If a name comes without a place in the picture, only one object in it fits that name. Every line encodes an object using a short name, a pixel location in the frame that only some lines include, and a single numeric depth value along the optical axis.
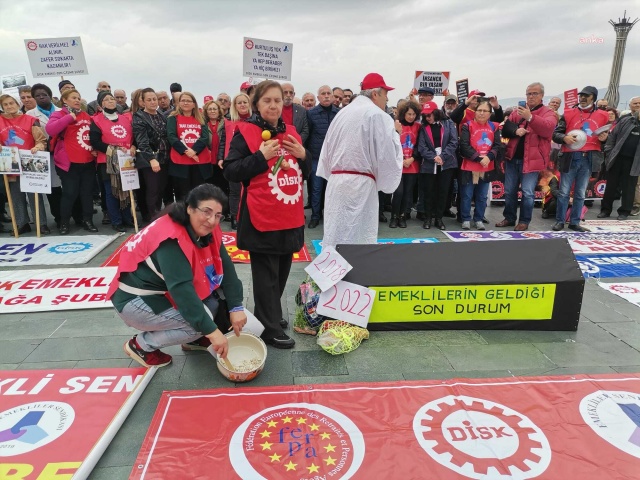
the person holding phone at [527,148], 5.96
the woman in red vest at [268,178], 2.78
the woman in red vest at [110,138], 5.72
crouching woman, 2.45
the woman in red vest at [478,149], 6.25
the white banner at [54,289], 3.82
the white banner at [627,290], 4.08
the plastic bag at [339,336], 3.06
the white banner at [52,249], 4.94
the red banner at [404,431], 2.05
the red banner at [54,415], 2.02
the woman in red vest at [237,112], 5.69
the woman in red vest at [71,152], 5.64
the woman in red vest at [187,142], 5.90
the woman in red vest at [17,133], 5.50
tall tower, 28.19
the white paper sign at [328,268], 3.25
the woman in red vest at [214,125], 6.25
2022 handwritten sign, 3.28
